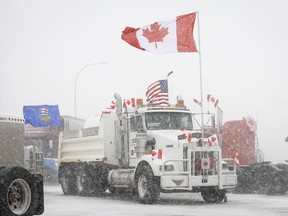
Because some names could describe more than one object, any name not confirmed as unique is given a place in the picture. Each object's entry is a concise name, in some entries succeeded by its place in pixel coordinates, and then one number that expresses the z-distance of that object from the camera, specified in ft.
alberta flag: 95.30
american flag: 63.93
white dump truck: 52.65
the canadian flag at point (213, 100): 55.26
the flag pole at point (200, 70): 52.65
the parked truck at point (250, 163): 64.90
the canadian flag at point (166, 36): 59.47
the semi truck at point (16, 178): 34.09
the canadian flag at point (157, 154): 53.72
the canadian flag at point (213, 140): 54.70
